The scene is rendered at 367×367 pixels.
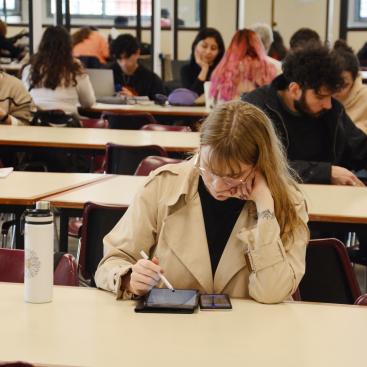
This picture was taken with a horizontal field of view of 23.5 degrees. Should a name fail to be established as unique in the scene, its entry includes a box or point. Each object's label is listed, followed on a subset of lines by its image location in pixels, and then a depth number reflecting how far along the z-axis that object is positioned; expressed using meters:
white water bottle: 2.08
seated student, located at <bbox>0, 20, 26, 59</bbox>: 11.46
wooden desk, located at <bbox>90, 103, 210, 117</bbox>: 7.42
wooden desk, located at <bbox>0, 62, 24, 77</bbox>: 11.06
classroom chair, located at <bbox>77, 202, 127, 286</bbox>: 3.25
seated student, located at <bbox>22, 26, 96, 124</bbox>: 6.99
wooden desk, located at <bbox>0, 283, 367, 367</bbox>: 1.79
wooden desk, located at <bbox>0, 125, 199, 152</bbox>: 5.13
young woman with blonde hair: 2.29
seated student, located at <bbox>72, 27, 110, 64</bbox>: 11.01
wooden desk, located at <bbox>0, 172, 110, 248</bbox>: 3.49
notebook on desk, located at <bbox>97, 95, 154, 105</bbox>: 8.20
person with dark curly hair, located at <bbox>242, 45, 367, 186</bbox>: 3.88
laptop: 8.88
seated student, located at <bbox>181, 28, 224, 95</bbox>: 8.39
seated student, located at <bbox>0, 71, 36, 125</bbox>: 6.16
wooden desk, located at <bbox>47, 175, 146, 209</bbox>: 3.44
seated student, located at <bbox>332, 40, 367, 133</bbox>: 5.57
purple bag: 7.93
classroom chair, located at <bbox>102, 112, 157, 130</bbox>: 6.79
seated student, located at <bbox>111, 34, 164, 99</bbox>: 8.82
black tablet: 2.11
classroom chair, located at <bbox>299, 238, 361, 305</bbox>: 2.74
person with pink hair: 6.60
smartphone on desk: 2.15
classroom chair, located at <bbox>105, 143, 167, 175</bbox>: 4.73
